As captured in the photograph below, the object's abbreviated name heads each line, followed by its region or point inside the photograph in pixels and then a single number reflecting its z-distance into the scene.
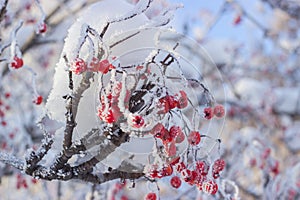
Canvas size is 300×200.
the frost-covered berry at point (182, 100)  0.68
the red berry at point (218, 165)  0.73
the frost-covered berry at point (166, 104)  0.66
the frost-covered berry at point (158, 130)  0.67
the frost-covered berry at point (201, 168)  0.71
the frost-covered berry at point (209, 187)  0.70
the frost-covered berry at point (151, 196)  0.77
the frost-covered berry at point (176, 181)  0.77
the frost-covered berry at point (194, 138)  0.70
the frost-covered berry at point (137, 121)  0.64
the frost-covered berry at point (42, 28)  0.89
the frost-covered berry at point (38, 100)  0.83
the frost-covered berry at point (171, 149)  0.68
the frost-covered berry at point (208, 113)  0.72
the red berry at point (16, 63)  0.81
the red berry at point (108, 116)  0.64
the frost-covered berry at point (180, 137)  0.69
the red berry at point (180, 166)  0.71
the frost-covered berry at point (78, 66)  0.64
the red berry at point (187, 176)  0.70
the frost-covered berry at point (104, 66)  0.65
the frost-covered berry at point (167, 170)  0.70
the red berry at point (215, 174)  0.73
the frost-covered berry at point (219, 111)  0.73
